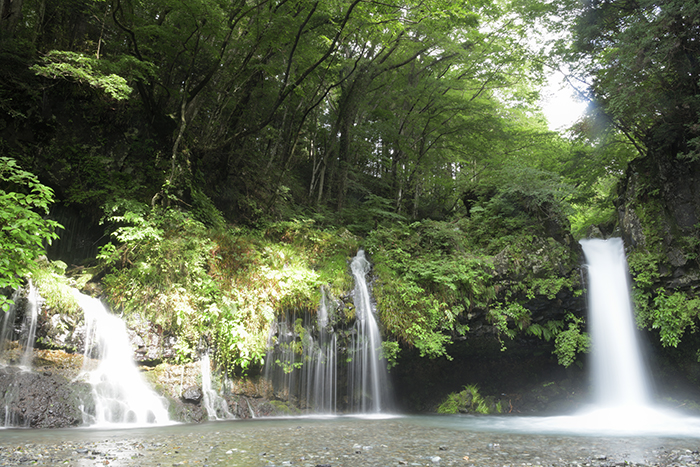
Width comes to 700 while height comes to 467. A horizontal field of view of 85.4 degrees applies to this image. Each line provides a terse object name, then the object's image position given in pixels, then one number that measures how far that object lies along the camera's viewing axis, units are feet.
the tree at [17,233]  17.84
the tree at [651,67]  29.94
